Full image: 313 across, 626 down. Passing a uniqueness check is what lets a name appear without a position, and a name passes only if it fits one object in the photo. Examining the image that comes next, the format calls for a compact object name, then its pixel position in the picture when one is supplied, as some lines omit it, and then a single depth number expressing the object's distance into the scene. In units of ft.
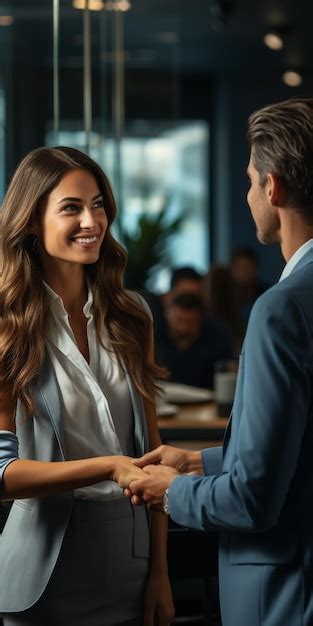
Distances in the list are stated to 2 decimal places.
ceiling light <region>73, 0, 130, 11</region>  26.44
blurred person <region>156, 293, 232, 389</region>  24.96
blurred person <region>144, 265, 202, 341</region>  26.94
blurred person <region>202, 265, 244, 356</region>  30.51
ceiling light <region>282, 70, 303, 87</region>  57.63
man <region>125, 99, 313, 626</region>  7.55
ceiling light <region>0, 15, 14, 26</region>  24.47
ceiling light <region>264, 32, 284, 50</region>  48.19
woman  9.42
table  19.15
